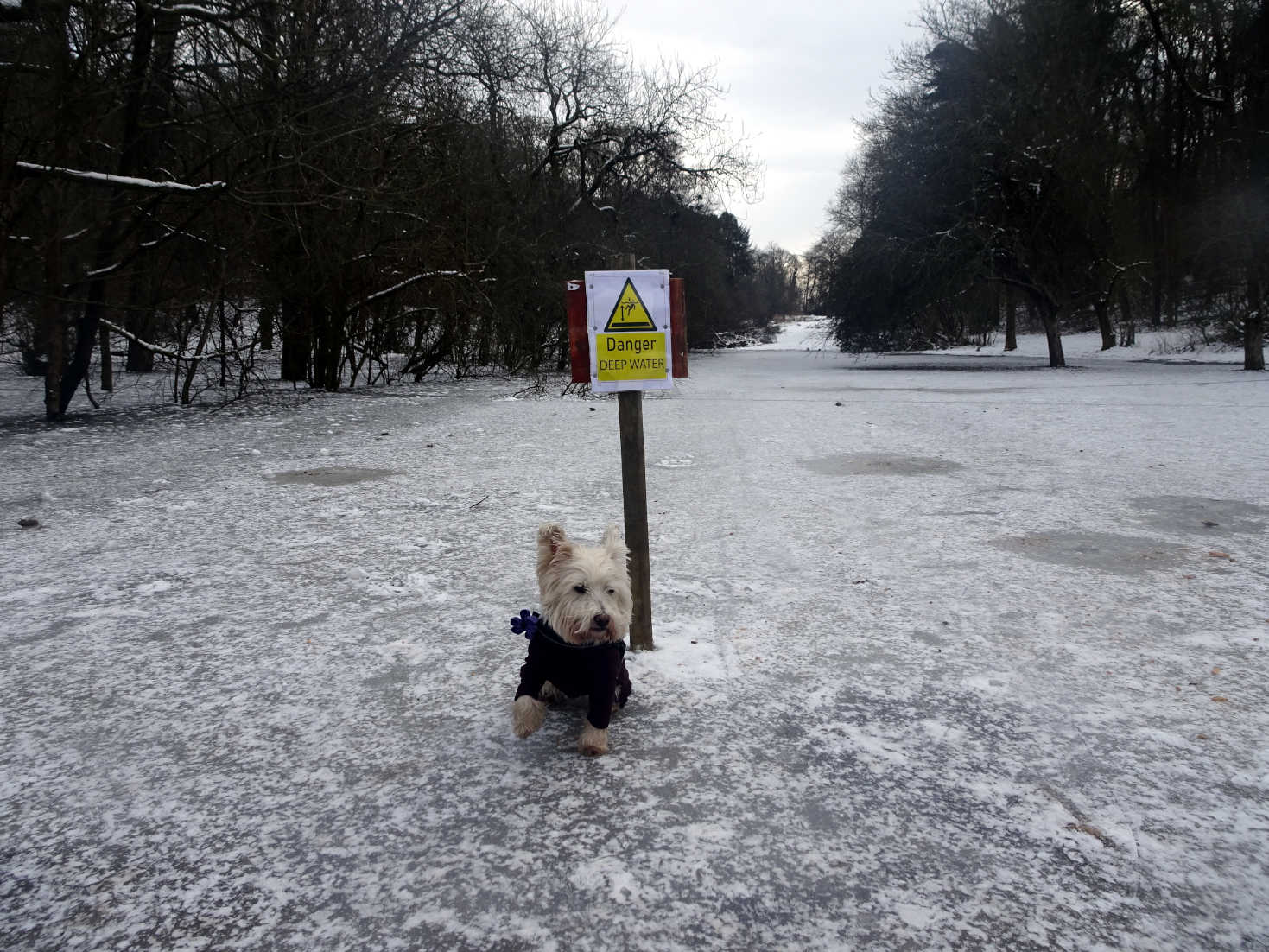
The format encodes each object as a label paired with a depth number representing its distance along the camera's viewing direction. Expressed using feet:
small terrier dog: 9.06
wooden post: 12.18
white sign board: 11.36
